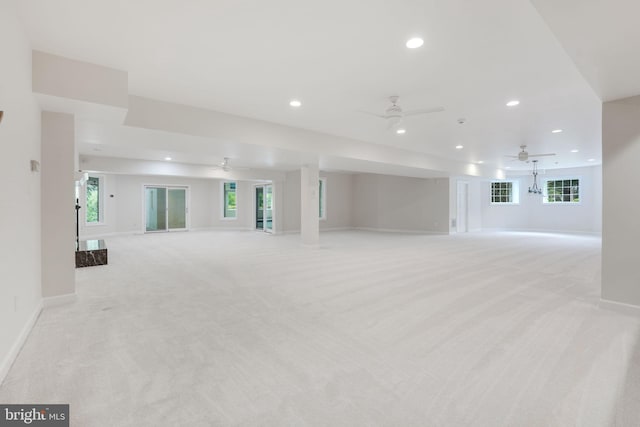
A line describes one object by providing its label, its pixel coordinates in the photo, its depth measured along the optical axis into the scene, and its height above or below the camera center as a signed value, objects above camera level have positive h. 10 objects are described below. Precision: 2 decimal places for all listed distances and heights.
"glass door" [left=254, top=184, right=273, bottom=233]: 12.81 +0.19
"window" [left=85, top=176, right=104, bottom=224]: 10.64 +0.40
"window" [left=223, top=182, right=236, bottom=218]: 13.66 +0.51
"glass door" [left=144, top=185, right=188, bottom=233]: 12.22 +0.14
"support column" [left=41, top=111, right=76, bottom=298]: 3.64 +0.09
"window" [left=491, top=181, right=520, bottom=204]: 14.18 +0.91
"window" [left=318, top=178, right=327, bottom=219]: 13.62 +0.56
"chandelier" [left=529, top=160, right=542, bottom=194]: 12.77 +1.05
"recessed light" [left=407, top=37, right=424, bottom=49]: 2.92 +1.61
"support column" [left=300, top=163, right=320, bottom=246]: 8.49 +0.21
